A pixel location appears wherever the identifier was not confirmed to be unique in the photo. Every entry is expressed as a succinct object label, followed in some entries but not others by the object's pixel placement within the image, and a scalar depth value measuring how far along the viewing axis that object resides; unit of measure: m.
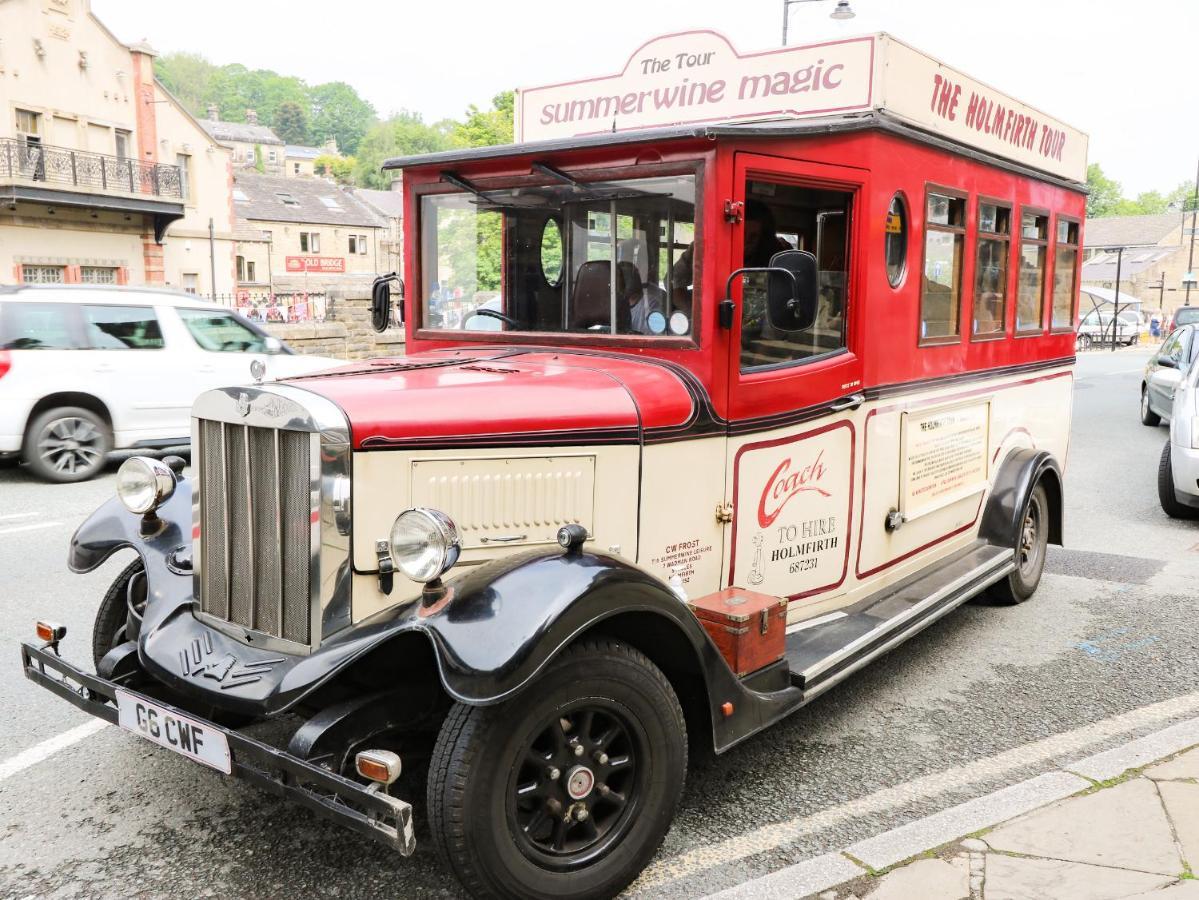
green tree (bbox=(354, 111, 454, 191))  118.19
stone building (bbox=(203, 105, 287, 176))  102.94
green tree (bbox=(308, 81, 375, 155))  137.75
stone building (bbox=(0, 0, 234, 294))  27.38
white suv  9.91
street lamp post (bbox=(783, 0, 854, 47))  15.79
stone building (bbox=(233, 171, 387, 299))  56.44
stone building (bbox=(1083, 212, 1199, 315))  66.19
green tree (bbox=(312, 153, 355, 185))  110.56
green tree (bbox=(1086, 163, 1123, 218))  100.00
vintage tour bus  2.94
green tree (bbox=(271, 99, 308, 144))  130.50
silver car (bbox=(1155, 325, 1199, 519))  8.42
